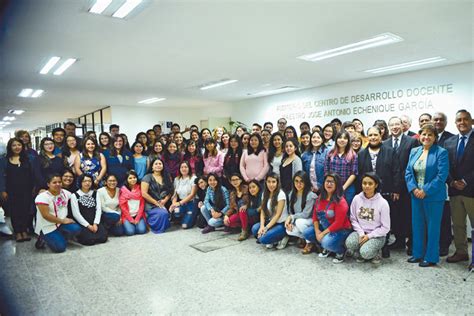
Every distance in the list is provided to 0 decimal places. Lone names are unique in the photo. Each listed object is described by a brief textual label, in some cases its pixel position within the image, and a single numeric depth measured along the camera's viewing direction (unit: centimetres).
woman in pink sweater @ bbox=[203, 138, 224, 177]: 525
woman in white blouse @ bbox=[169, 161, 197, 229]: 521
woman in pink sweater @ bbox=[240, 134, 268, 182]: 476
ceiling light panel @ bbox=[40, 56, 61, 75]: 531
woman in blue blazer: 320
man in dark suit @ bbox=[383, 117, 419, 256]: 363
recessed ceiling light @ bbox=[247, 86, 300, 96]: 941
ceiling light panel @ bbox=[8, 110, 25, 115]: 1283
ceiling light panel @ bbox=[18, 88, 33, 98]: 820
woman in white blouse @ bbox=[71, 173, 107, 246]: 436
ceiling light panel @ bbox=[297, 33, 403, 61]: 475
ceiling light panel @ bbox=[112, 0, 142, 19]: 326
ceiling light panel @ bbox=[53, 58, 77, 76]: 545
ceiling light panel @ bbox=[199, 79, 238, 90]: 790
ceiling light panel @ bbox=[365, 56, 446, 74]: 616
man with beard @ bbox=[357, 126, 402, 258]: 363
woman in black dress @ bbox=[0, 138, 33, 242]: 461
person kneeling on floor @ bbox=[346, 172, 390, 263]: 338
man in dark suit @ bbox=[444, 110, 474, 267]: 328
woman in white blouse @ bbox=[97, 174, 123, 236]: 476
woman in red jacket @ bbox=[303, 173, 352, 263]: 355
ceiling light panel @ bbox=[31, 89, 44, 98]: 842
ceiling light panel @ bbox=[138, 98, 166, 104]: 1099
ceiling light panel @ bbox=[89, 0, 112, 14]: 323
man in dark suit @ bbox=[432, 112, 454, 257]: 364
